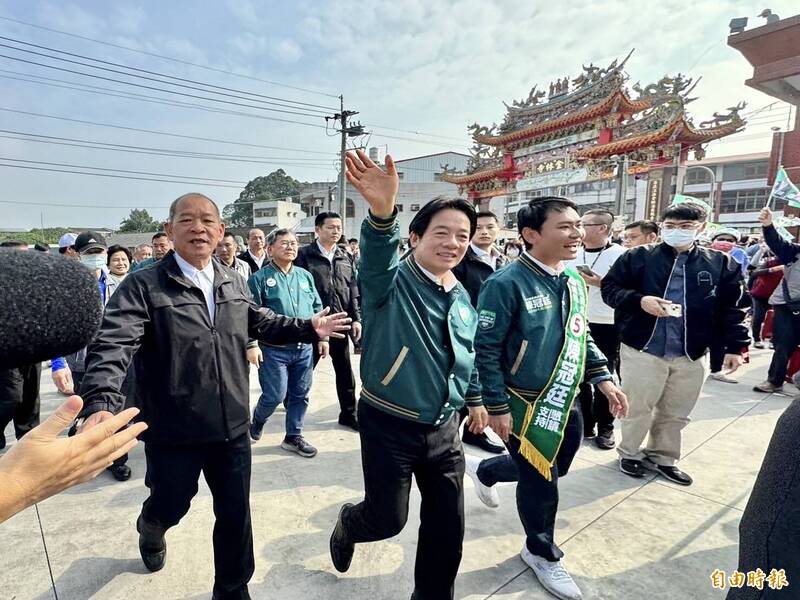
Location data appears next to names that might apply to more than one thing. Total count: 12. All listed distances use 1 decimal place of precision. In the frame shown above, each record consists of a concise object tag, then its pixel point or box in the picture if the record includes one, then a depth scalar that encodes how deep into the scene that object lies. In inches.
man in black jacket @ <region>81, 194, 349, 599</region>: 75.0
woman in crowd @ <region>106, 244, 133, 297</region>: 174.4
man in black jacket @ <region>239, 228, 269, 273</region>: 228.4
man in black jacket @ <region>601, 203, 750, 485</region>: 126.8
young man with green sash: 85.2
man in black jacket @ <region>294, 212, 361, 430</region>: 166.4
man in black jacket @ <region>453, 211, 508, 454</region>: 151.3
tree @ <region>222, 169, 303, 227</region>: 2687.0
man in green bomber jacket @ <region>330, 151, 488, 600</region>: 73.9
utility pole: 842.3
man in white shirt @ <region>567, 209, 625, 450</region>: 156.0
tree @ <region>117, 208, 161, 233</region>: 2469.2
